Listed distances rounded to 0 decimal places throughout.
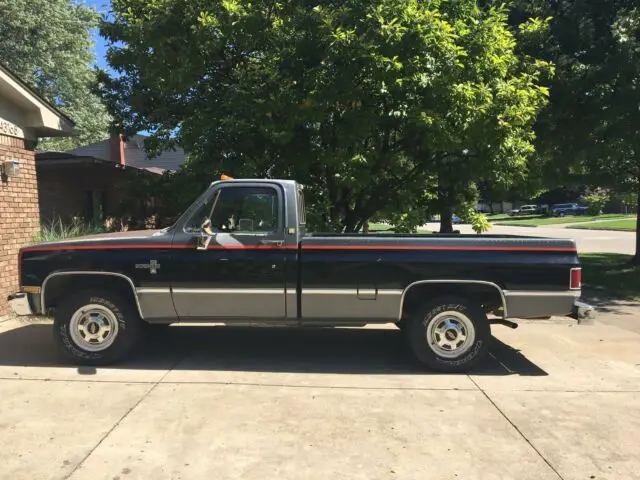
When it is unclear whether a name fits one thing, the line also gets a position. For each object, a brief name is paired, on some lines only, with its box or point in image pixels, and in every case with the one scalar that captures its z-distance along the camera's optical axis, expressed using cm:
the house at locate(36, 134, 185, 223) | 1183
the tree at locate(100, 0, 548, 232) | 784
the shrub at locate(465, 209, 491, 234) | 1014
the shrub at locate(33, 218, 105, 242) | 928
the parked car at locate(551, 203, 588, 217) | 6519
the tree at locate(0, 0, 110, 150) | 2495
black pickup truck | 566
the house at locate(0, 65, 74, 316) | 835
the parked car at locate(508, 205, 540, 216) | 7856
